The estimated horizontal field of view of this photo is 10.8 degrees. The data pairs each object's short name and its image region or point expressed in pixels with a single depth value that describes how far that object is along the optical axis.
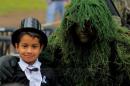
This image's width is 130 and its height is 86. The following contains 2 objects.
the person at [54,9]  16.66
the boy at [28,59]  4.81
